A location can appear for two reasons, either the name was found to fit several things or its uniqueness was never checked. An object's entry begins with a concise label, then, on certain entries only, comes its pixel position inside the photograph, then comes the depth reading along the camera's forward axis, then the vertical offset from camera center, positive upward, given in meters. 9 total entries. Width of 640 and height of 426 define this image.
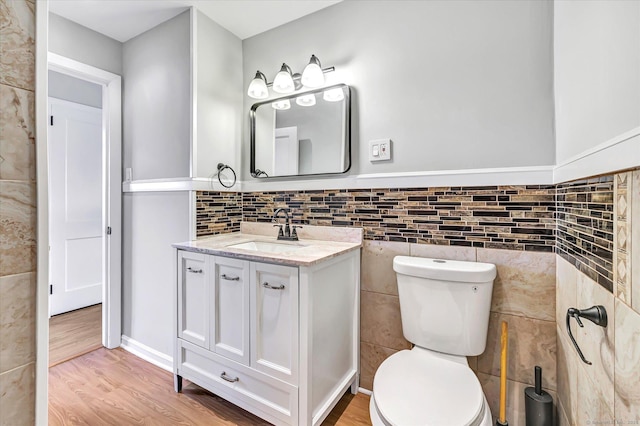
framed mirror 1.84 +0.48
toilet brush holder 1.28 -0.83
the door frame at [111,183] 2.12 +0.19
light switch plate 1.70 +0.33
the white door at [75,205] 2.88 +0.03
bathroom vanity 1.36 -0.57
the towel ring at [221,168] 2.11 +0.28
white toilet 1.00 -0.63
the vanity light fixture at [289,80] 1.83 +0.81
